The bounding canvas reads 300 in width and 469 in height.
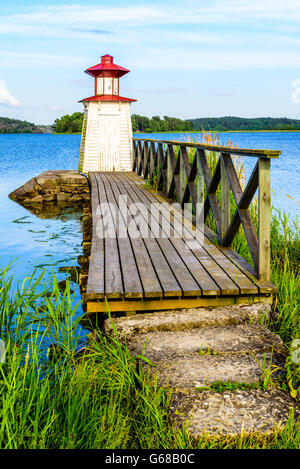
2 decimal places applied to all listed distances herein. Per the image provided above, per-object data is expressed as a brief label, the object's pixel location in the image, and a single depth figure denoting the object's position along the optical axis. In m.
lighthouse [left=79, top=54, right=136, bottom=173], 14.05
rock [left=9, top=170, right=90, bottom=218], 14.38
